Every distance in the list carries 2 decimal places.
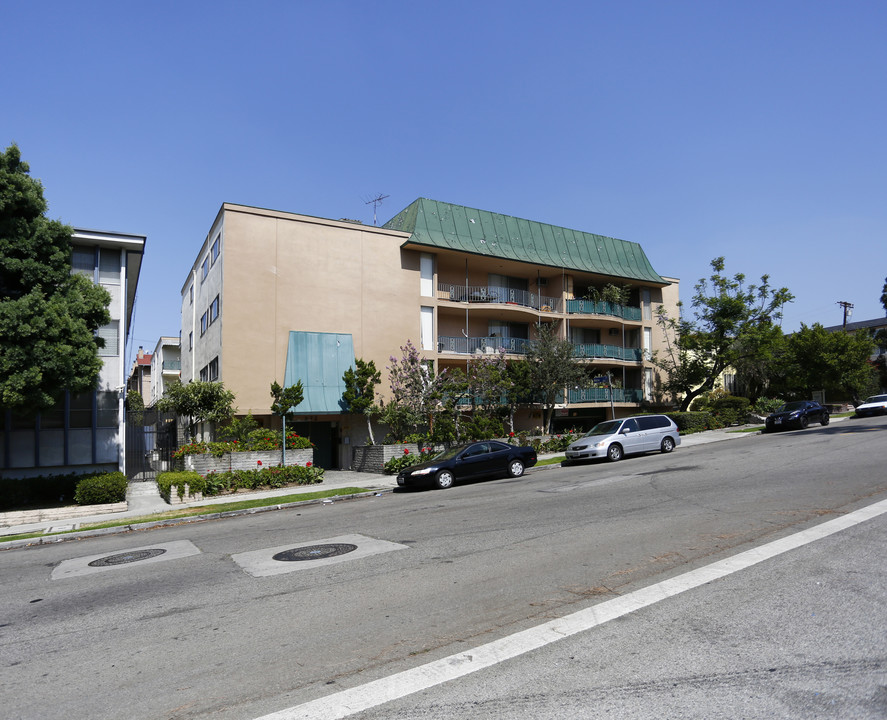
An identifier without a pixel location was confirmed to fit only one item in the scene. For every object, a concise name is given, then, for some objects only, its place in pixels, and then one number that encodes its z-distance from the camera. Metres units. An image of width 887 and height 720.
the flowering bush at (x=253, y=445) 20.53
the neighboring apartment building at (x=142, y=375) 64.79
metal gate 23.27
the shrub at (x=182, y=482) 18.09
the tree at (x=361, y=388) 23.89
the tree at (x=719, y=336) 33.81
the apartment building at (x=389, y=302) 23.98
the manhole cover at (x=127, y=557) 9.01
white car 34.72
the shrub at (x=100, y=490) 16.97
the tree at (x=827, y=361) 39.44
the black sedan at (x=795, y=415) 28.27
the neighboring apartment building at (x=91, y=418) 17.97
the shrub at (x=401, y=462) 22.59
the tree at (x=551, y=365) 27.20
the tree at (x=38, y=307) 14.62
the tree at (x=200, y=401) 21.50
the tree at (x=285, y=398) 22.12
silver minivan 21.51
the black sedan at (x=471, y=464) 17.83
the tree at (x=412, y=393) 24.20
